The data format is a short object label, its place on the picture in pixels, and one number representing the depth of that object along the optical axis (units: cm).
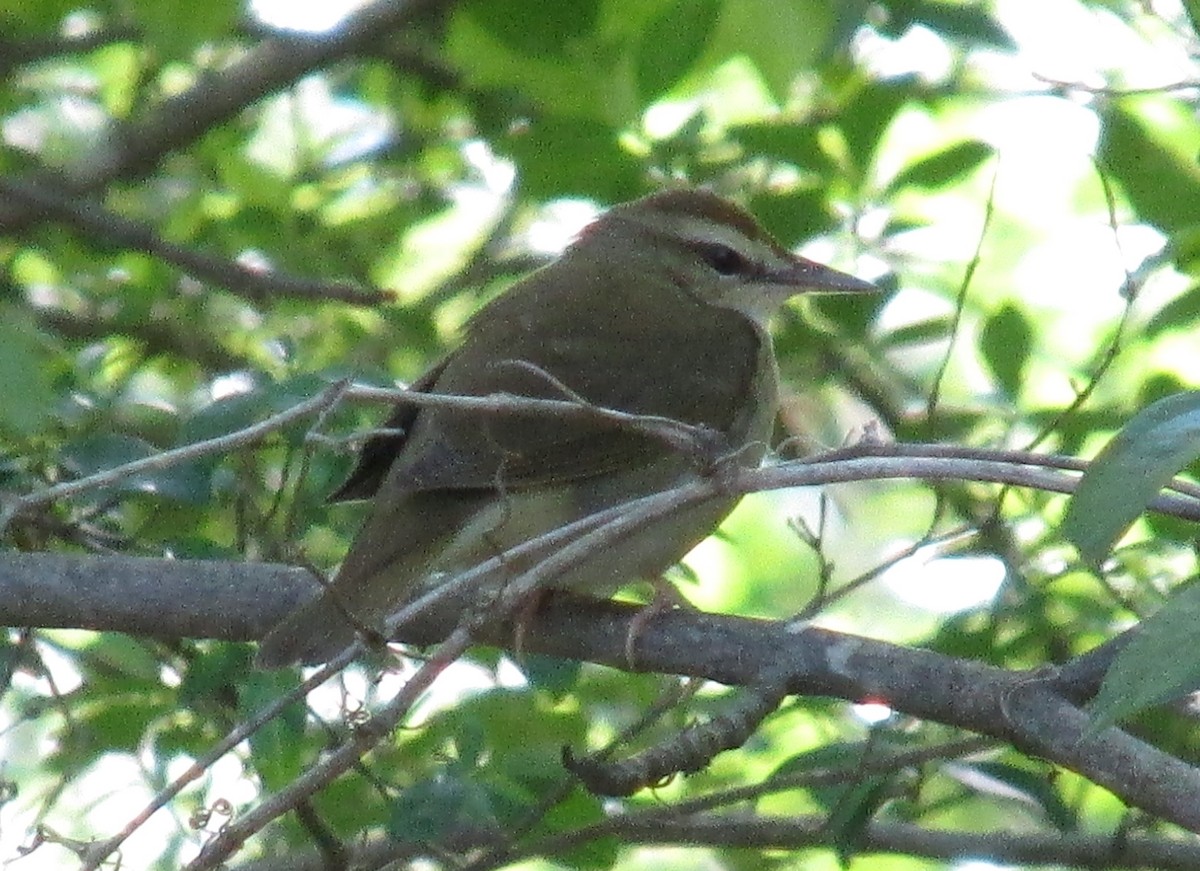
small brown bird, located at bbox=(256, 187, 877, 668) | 751
